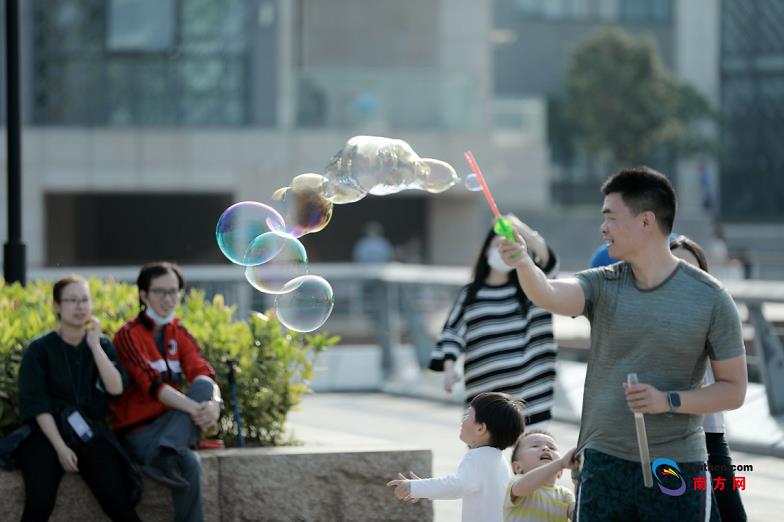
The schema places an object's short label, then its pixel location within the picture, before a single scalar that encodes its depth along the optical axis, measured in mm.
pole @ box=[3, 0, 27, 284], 15728
